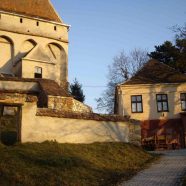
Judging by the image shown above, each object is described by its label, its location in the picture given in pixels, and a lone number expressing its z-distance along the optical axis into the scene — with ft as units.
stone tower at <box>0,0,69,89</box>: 108.81
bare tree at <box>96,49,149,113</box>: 129.76
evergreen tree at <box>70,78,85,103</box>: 120.91
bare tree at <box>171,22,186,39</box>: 79.98
